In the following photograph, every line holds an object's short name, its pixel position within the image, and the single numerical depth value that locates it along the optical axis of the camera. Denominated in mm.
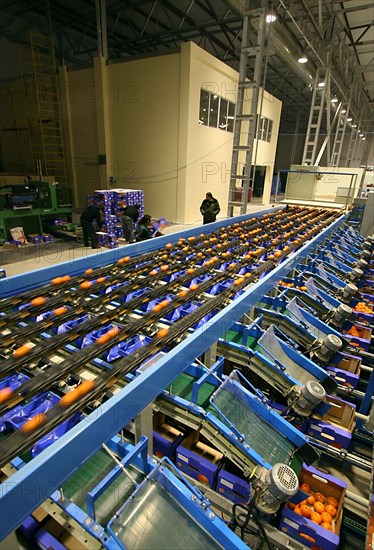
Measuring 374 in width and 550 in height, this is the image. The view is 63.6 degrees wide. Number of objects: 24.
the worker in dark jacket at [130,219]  7016
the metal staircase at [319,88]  9633
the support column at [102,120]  9924
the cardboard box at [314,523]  1636
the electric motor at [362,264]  4801
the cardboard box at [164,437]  1961
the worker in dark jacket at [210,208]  6619
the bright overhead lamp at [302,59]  7914
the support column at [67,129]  11137
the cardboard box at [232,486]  1768
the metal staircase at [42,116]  10359
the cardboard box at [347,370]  2773
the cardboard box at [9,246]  6827
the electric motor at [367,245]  6253
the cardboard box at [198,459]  1861
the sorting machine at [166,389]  1265
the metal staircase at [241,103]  6118
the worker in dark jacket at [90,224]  6746
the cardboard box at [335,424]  2209
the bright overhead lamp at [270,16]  5488
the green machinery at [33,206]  6602
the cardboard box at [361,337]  3258
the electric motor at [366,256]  5652
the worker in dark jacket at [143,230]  5602
